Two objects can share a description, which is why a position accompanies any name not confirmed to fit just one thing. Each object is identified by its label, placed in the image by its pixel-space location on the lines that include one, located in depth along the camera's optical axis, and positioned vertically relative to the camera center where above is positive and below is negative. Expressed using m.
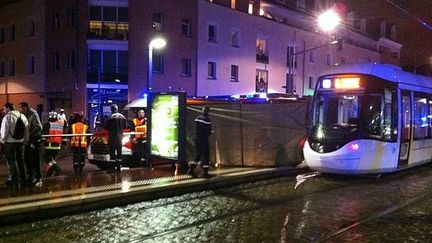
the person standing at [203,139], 13.80 -0.81
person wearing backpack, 11.24 -0.70
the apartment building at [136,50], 37.47 +4.29
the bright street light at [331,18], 27.77 +4.75
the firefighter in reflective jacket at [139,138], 16.22 -0.95
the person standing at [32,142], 11.88 -0.83
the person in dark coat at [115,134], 14.37 -0.74
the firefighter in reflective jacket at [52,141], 13.83 -0.93
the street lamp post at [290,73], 49.47 +3.22
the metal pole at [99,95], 37.16 +0.69
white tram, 14.25 -0.32
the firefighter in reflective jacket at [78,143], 14.42 -1.02
